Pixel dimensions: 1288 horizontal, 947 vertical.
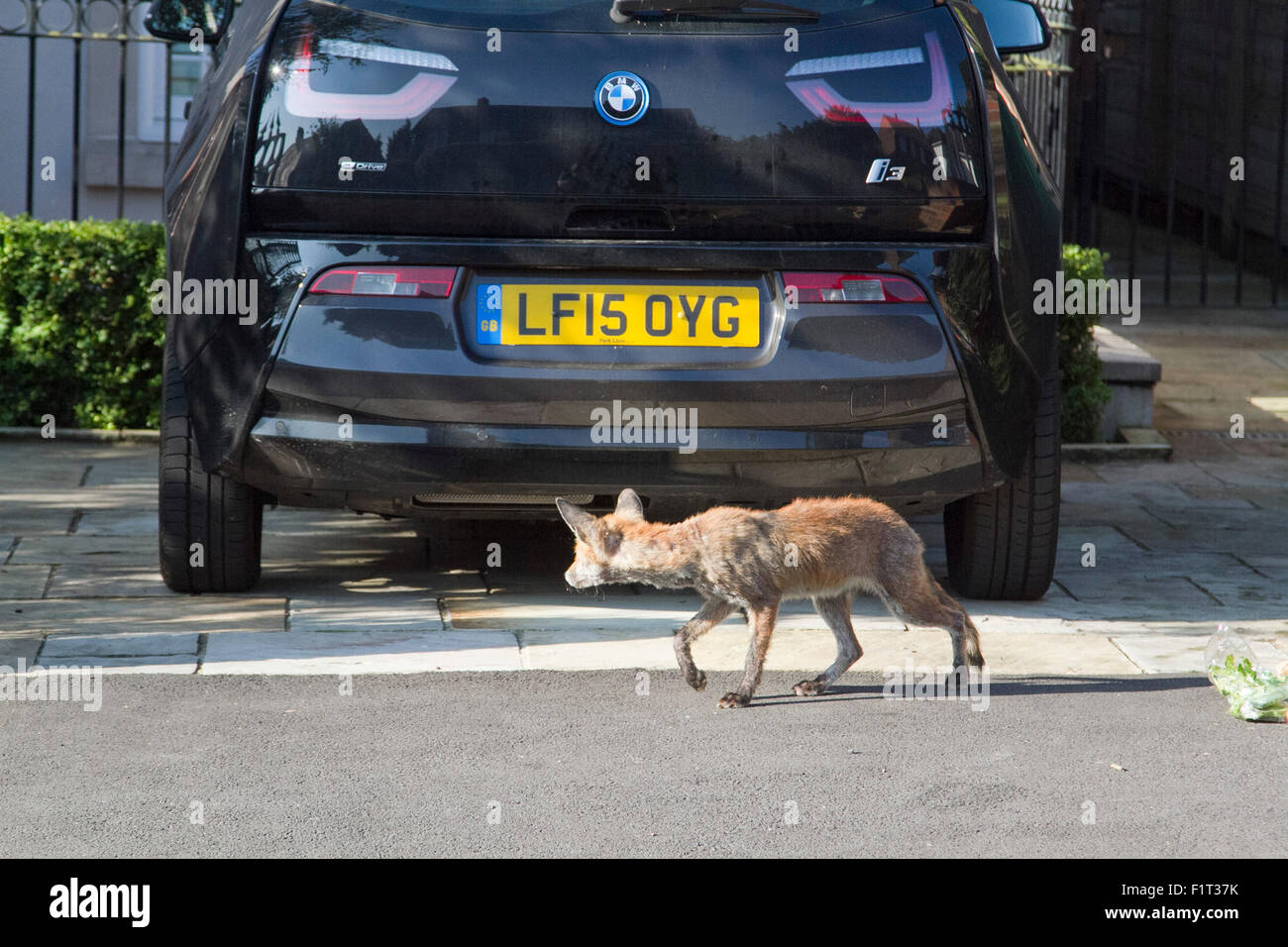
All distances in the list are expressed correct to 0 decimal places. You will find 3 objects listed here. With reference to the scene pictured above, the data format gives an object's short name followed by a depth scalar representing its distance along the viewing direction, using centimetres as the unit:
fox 880
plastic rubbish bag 858
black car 915
